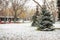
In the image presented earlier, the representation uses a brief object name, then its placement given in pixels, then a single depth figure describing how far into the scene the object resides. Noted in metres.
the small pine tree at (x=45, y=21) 7.34
